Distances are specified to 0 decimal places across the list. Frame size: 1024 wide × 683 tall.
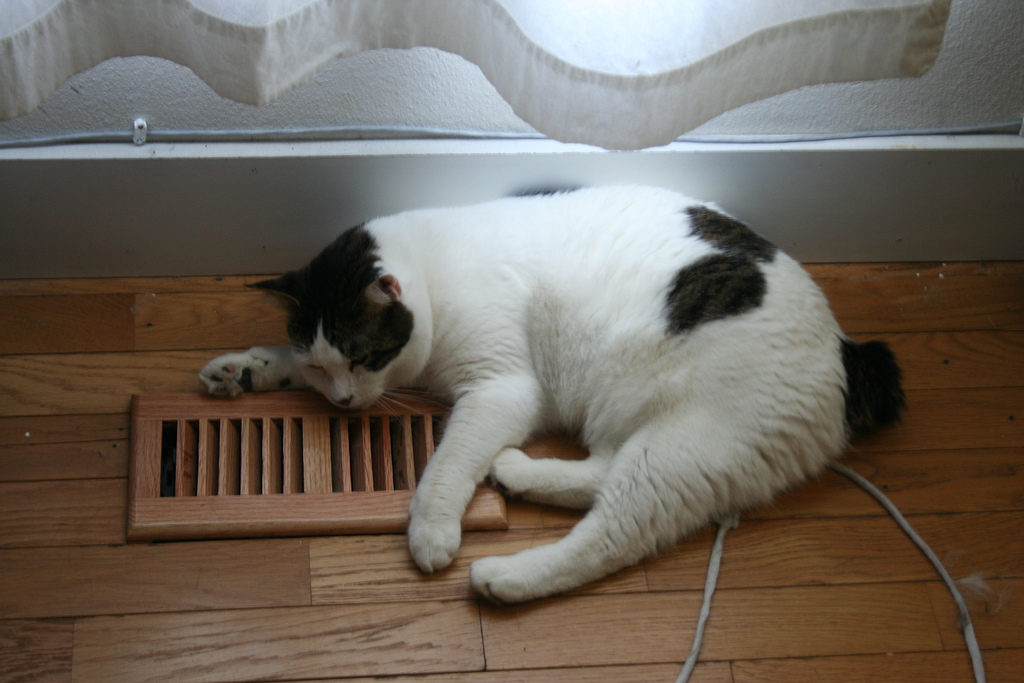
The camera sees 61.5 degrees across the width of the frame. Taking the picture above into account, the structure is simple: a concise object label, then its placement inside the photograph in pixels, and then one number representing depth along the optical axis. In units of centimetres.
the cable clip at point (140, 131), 164
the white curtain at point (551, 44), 124
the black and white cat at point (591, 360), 142
